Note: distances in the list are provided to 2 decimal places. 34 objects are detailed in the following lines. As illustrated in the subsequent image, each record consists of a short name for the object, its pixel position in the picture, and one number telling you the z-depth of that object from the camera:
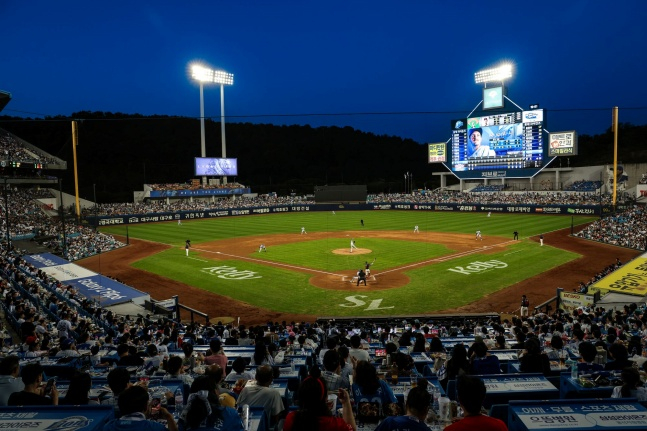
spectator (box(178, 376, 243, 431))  3.94
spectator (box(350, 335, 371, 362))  7.72
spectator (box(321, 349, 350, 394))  5.51
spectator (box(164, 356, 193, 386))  6.71
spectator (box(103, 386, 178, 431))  3.53
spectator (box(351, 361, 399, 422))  4.49
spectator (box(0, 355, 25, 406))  5.38
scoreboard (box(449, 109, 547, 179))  71.19
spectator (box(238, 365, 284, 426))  4.98
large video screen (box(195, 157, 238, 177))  85.31
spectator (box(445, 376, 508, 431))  3.35
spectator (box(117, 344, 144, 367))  8.71
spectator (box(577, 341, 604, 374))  6.74
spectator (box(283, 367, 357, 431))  3.50
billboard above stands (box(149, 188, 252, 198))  81.50
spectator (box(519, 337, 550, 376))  6.81
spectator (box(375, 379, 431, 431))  3.51
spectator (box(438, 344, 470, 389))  6.30
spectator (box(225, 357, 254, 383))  6.57
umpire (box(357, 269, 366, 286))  24.94
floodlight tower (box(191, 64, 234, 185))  82.81
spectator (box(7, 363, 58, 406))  4.67
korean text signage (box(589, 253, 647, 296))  19.53
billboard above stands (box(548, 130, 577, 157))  69.94
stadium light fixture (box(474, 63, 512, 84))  78.44
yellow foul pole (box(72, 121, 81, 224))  44.91
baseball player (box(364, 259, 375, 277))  26.41
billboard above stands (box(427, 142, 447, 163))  85.68
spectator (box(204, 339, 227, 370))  7.76
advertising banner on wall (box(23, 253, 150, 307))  20.20
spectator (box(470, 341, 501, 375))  7.01
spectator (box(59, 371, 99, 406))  4.83
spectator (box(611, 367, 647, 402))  4.91
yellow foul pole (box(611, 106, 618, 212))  48.56
